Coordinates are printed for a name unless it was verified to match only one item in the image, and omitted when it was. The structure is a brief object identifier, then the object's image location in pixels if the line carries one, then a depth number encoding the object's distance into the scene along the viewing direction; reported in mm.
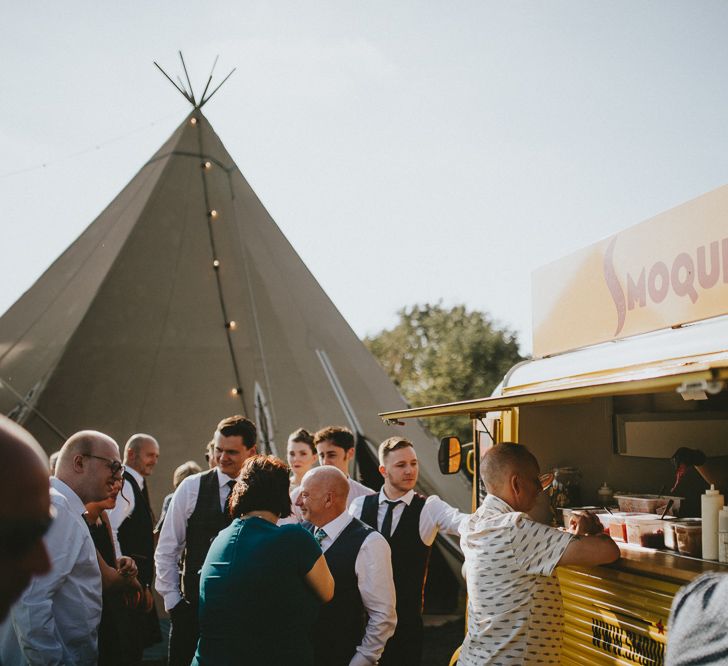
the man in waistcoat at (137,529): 4738
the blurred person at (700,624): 1155
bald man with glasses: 2441
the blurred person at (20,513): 983
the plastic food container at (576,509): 3315
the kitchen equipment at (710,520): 2604
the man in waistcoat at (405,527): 3588
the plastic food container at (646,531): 2938
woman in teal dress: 2215
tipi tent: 7395
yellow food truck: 2510
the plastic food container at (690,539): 2723
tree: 24328
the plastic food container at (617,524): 3104
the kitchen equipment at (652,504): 3215
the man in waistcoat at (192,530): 3643
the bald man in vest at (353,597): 2875
